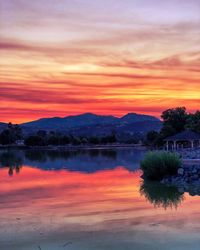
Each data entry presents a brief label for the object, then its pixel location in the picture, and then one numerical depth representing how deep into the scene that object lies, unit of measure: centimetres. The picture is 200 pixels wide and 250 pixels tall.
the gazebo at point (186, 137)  4709
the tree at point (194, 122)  5691
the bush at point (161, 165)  2615
